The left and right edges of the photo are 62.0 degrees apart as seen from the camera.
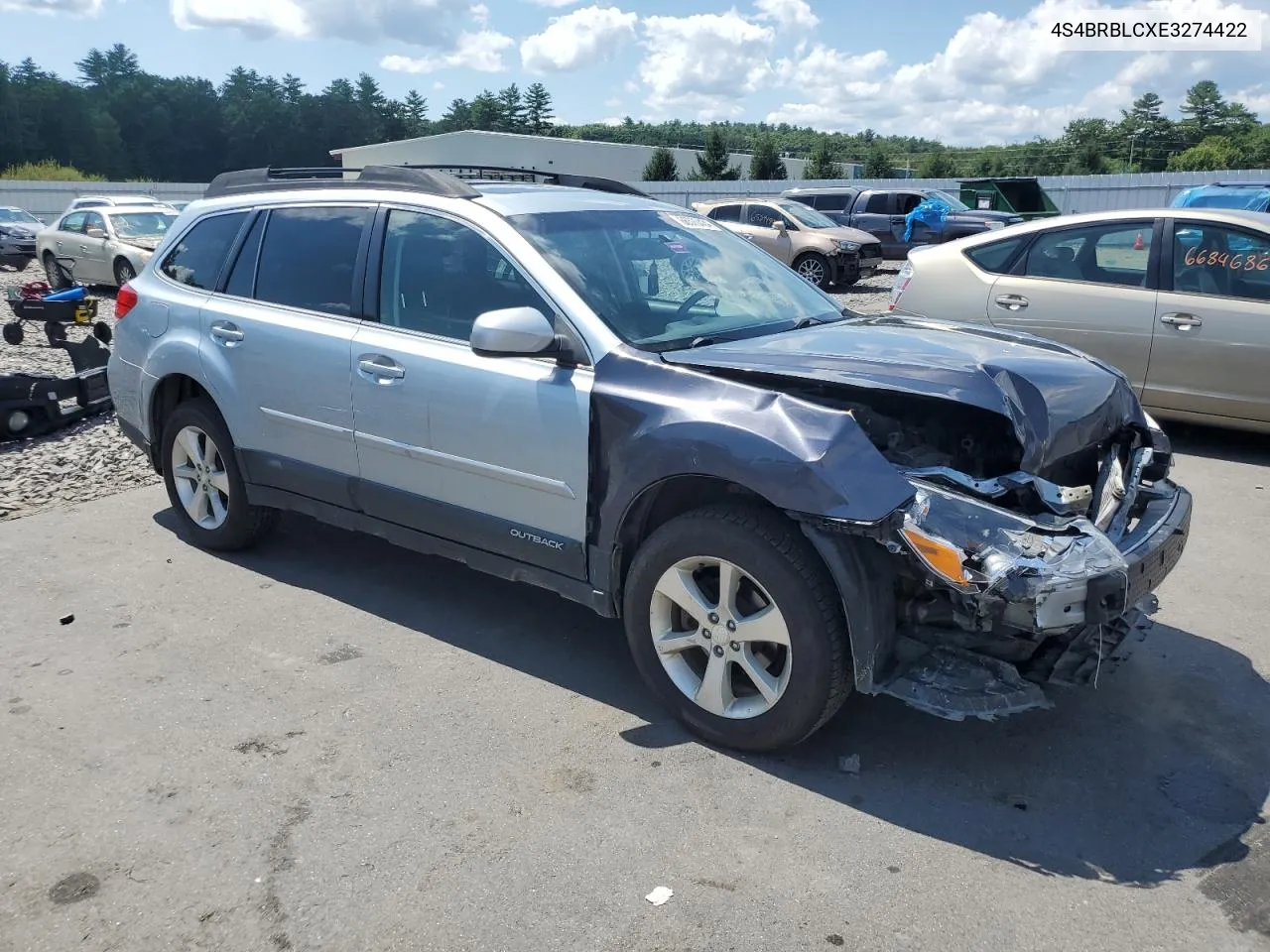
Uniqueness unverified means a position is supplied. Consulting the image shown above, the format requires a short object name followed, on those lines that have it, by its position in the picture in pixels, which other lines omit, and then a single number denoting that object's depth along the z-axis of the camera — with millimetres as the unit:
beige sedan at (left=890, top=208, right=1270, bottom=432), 7098
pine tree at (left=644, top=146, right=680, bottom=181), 53344
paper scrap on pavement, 2911
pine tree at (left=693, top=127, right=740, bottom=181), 59212
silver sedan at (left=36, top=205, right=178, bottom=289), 17812
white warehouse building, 65125
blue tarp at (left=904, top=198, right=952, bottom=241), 22250
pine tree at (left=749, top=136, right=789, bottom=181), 57906
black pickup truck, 23116
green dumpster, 25500
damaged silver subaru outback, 3260
